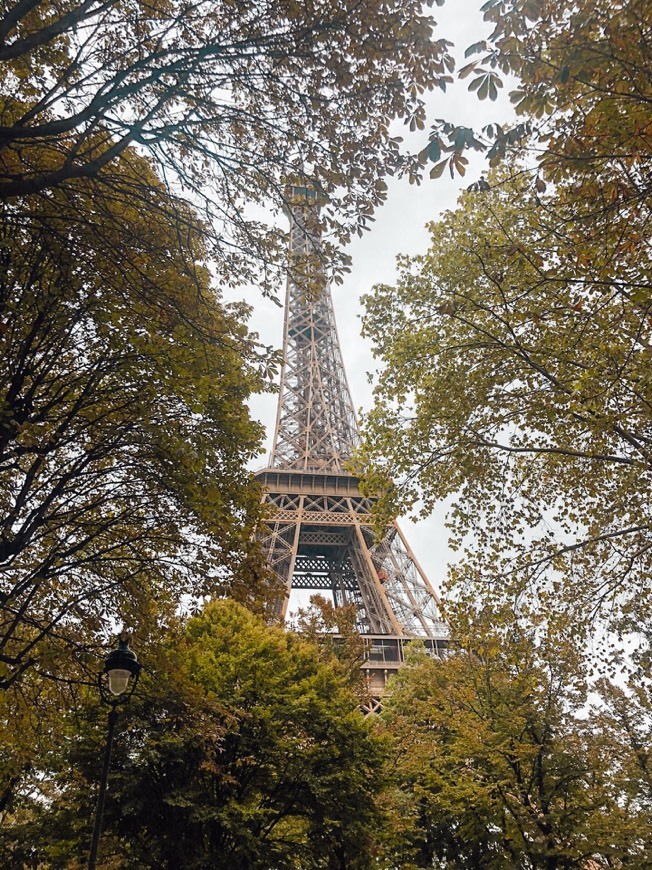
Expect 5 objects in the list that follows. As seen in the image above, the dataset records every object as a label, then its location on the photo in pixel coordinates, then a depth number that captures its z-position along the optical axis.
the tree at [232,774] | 11.09
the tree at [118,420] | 6.91
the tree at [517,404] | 8.80
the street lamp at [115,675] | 7.31
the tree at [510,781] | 14.64
